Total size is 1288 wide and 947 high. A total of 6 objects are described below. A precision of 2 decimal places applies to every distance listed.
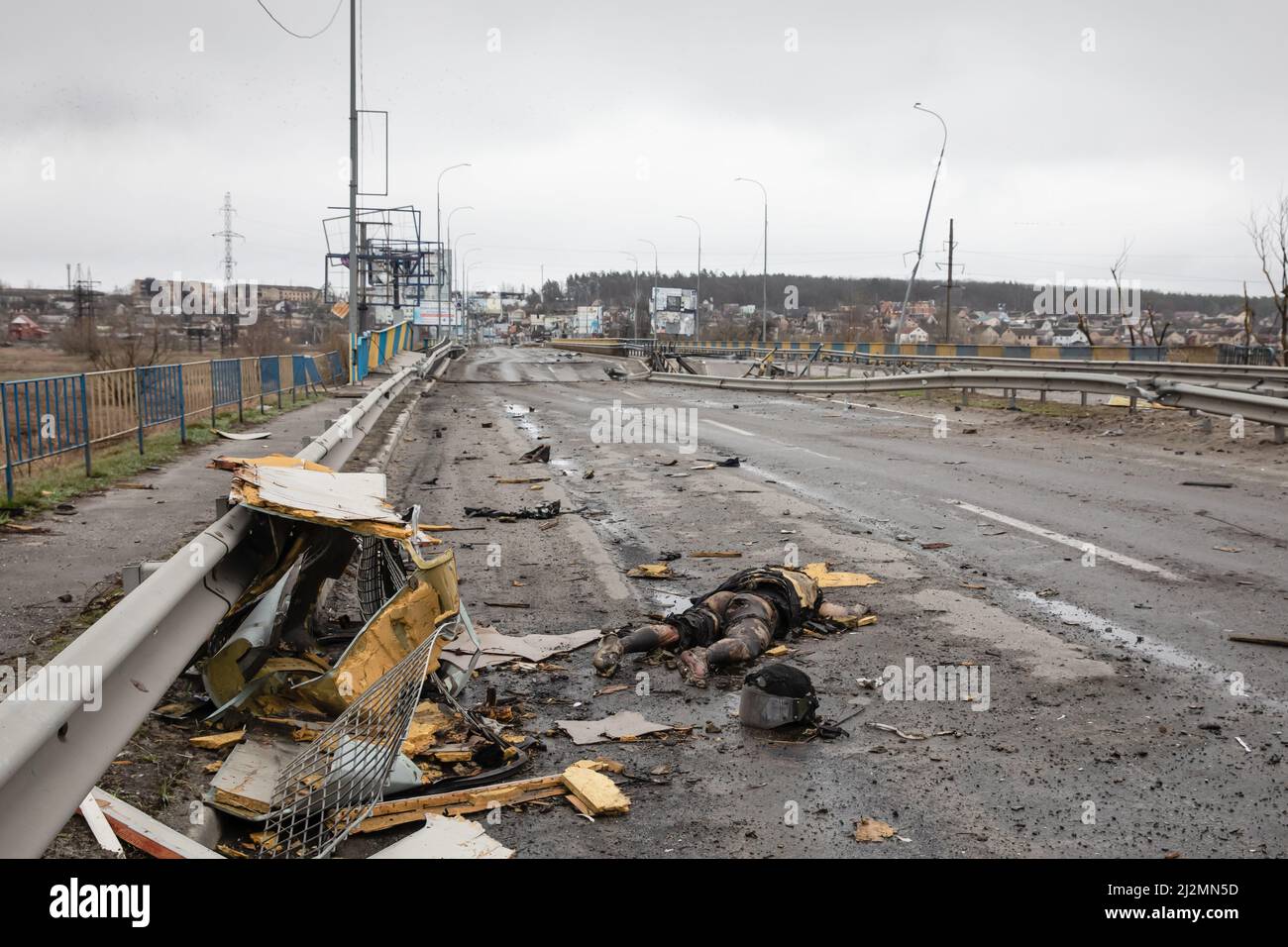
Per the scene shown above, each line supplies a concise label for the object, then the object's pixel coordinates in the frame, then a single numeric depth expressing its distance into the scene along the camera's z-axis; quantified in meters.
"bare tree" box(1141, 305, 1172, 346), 43.88
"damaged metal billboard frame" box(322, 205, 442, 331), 43.28
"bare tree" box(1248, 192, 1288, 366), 30.92
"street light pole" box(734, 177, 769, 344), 59.76
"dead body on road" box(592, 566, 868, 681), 5.73
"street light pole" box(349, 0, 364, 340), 29.36
